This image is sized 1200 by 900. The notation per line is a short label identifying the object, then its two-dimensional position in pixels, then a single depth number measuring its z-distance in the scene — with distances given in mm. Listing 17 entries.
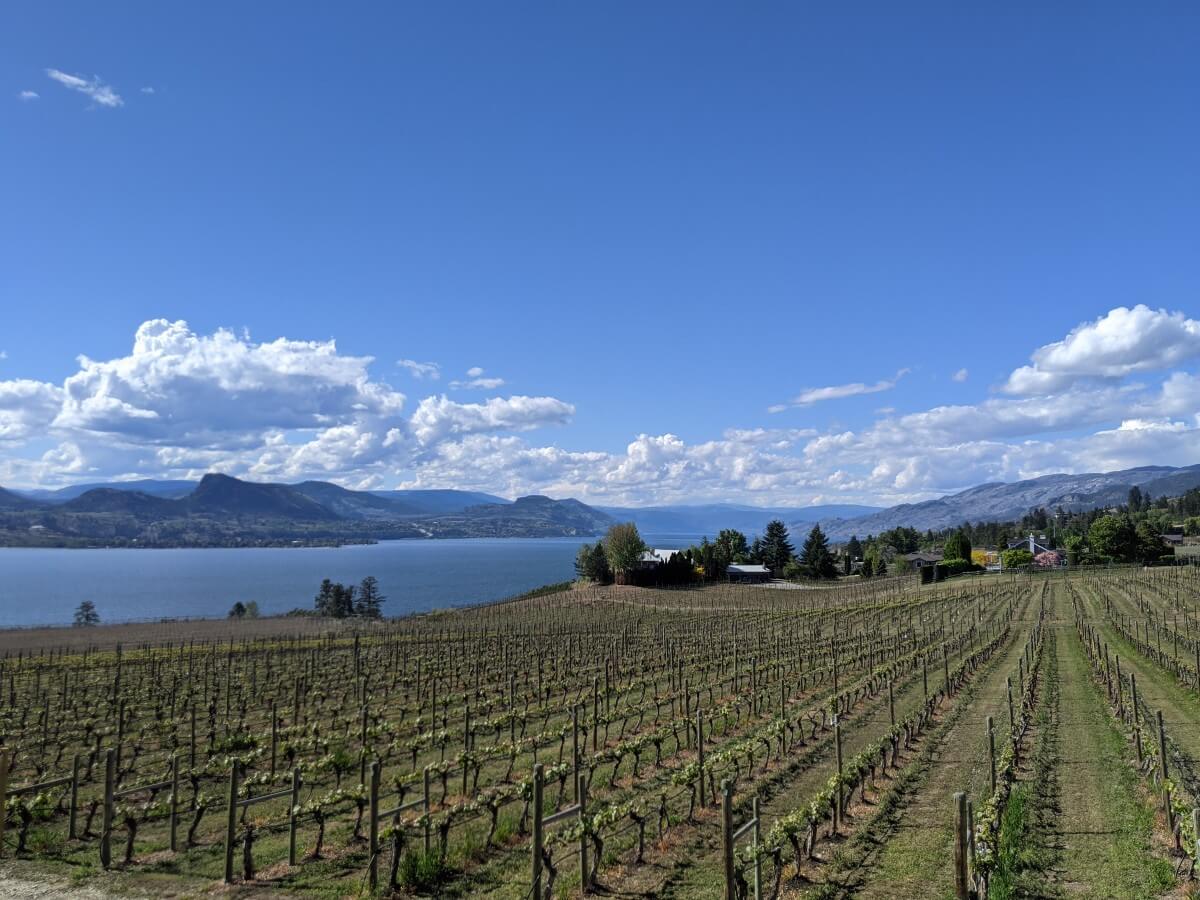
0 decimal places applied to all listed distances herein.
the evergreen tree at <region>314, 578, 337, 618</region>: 98481
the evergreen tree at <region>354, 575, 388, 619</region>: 98688
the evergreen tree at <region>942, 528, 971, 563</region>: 98812
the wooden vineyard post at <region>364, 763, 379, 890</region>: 9648
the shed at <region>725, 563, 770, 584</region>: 104125
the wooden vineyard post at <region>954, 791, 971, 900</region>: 7629
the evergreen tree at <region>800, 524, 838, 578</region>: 106312
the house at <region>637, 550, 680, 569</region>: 99938
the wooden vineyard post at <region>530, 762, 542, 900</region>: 8734
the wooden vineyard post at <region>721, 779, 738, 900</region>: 8289
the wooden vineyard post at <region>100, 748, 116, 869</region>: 10461
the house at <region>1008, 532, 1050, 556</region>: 148700
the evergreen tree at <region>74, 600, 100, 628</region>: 89138
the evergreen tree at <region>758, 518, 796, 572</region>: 118688
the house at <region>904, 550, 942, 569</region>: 116769
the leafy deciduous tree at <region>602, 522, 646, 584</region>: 96188
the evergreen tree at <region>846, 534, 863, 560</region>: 157500
